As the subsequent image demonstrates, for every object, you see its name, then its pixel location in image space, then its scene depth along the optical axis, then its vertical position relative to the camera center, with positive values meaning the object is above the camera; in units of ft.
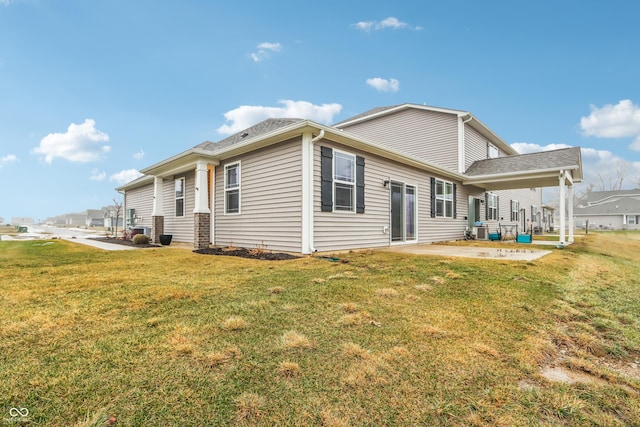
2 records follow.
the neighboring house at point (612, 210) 125.70 +3.38
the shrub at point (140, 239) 33.24 -2.07
